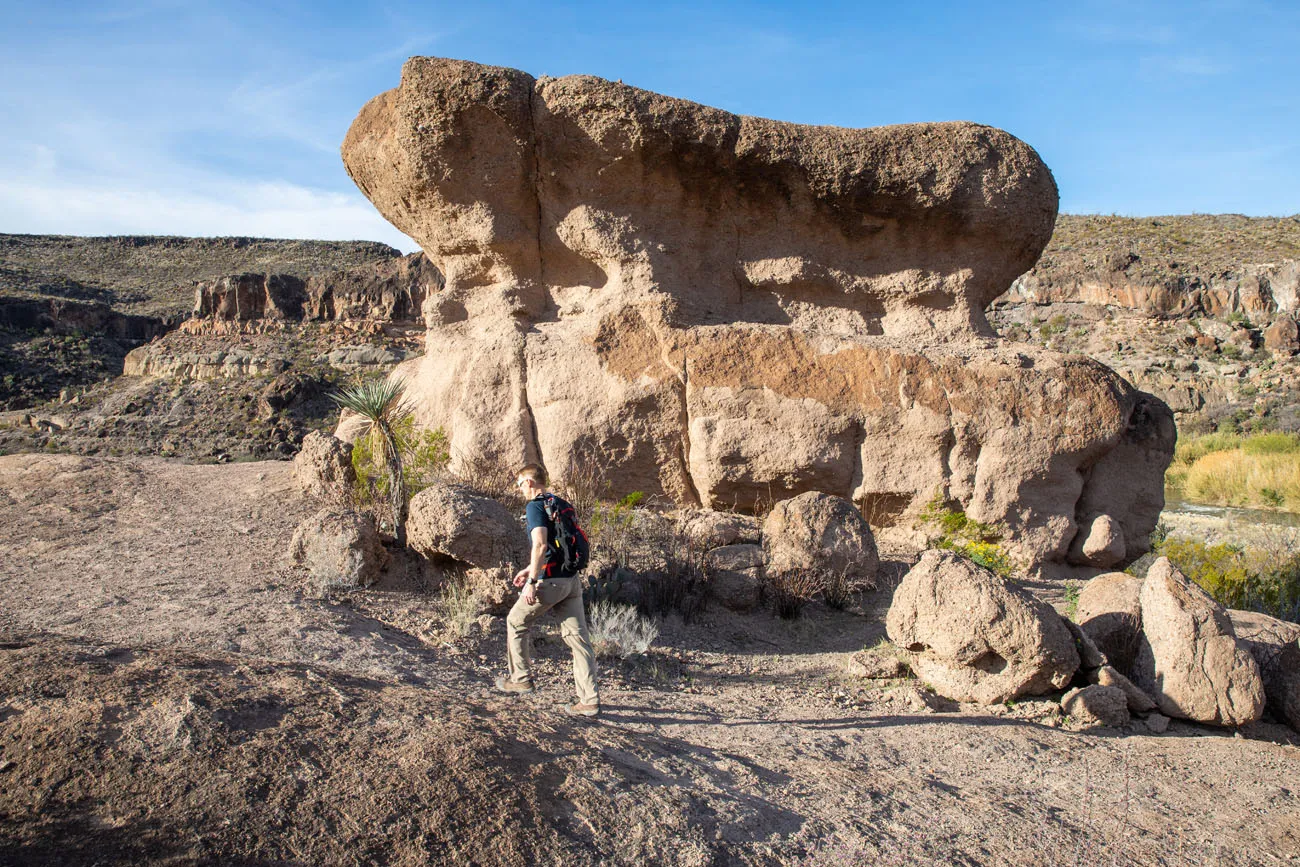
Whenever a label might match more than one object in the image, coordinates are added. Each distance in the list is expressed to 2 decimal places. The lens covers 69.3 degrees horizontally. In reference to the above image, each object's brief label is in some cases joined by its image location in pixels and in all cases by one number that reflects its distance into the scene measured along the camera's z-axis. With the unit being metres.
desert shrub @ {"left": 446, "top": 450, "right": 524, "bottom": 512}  7.89
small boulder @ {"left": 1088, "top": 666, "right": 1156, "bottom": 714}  5.29
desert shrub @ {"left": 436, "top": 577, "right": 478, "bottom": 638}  5.86
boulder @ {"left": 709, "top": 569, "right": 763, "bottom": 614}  6.99
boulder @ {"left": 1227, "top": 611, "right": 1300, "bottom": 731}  5.50
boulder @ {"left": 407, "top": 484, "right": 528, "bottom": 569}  6.21
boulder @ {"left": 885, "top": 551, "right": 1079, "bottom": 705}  5.12
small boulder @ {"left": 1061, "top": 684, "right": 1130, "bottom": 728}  5.14
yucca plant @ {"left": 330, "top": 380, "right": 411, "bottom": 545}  7.06
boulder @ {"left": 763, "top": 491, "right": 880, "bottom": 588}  7.09
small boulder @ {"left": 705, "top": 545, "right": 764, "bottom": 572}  7.14
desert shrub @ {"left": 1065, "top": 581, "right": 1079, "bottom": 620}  6.81
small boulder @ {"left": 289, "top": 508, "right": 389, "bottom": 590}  6.26
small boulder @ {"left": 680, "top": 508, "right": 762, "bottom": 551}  7.48
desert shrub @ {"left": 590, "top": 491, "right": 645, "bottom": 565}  7.23
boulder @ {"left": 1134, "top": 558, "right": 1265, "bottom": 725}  5.19
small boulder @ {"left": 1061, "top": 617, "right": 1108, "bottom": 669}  5.45
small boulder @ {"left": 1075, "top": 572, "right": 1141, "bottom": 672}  5.80
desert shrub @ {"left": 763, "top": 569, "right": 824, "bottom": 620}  7.00
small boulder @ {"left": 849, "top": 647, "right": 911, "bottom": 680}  5.80
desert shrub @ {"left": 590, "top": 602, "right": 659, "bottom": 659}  5.80
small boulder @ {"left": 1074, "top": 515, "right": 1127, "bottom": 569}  7.98
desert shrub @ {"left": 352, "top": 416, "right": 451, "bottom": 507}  7.54
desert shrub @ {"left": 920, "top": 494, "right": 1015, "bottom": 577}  7.74
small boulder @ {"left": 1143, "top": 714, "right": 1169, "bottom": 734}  5.19
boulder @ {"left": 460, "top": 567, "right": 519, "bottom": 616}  6.10
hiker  4.50
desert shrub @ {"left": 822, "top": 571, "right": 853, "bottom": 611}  7.15
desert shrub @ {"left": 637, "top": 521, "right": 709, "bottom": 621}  6.77
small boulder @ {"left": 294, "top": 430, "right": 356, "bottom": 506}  7.86
